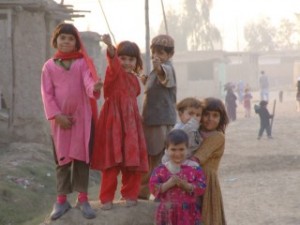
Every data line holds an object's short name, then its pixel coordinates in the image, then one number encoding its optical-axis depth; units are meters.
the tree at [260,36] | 87.12
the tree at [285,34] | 86.88
